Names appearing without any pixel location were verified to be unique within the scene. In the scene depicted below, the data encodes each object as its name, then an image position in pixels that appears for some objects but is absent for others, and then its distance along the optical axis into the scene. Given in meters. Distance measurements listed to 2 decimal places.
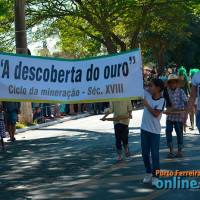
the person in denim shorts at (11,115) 16.58
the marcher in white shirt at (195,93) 8.17
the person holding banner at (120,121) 11.55
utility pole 20.00
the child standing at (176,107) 11.66
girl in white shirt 8.57
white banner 9.03
